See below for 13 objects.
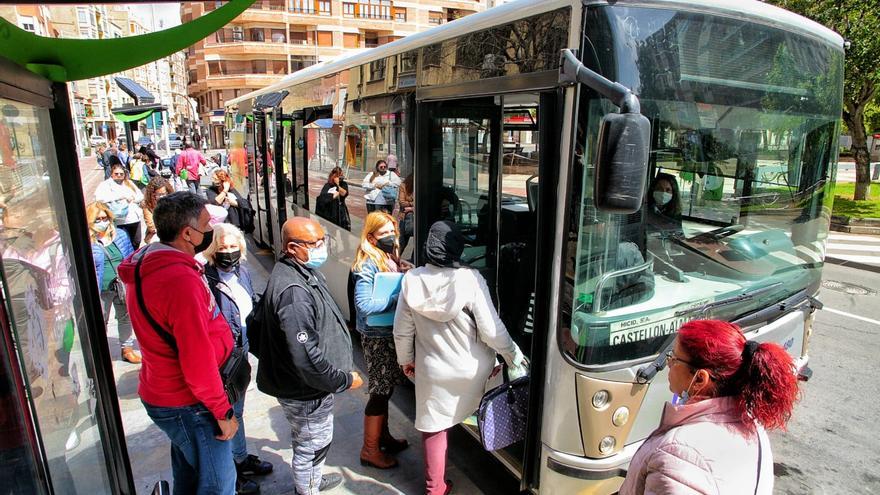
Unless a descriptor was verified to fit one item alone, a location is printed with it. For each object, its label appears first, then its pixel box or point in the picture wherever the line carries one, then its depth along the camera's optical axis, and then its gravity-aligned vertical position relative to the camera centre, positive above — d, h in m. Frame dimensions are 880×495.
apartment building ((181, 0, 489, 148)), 57.34 +9.80
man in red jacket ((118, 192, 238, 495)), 2.23 -0.91
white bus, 2.47 -0.27
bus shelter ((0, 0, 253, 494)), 1.40 -0.46
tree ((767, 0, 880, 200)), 11.05 +1.96
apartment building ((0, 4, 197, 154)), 45.86 +3.81
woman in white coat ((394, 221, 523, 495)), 2.81 -1.11
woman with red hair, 1.54 -0.83
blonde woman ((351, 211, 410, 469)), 3.28 -1.23
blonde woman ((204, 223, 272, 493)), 3.03 -0.89
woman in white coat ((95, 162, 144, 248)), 5.94 -0.77
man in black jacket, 2.60 -1.04
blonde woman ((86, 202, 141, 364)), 4.84 -1.19
